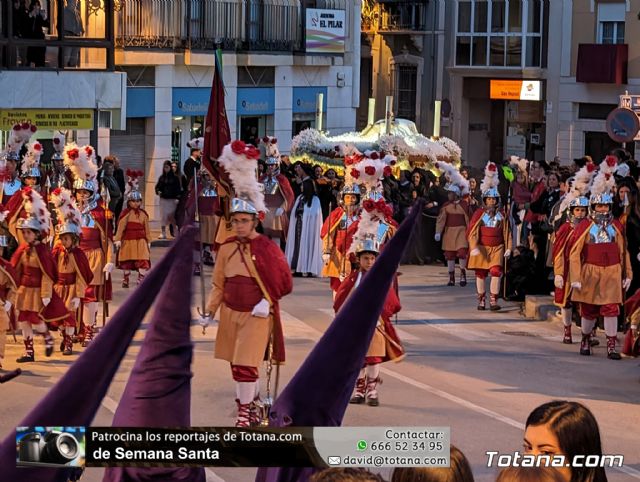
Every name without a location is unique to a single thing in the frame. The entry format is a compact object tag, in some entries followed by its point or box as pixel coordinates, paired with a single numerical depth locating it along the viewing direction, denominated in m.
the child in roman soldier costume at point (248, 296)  12.70
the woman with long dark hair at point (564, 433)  5.19
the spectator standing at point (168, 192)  26.53
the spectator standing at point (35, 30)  25.81
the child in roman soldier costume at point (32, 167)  20.27
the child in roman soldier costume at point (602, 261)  16.61
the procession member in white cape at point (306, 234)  23.50
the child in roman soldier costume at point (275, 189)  23.23
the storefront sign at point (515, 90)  46.44
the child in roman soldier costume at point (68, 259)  16.28
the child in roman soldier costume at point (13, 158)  20.20
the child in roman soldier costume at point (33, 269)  15.59
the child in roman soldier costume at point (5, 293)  14.98
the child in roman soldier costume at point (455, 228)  22.80
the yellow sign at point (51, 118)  24.73
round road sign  20.45
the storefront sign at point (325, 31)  40.34
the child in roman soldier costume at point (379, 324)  13.78
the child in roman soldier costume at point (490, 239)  20.44
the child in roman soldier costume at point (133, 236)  20.12
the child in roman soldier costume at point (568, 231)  17.12
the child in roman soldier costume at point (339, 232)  16.28
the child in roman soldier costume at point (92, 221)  17.21
